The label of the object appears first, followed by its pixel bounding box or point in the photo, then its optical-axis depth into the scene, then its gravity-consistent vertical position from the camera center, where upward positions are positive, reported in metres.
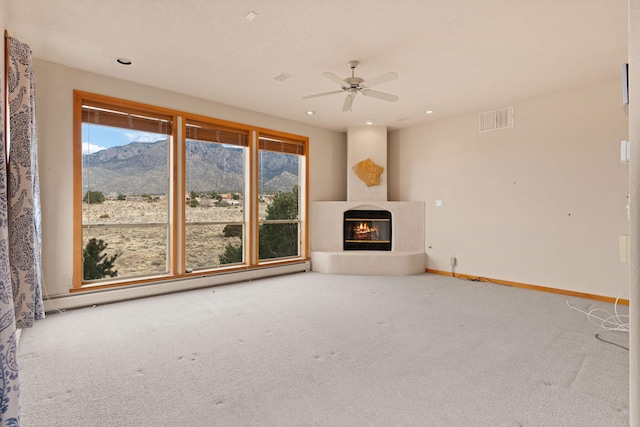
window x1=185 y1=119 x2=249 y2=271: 5.09 +0.30
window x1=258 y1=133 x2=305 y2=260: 6.00 +0.33
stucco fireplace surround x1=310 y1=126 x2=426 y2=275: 6.22 -0.04
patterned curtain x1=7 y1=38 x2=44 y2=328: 2.37 +0.16
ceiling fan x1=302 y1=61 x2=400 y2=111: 3.49 +1.41
